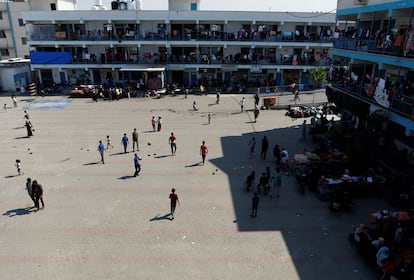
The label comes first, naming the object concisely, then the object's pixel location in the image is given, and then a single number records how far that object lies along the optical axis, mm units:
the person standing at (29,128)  23500
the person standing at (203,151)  18516
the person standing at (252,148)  19497
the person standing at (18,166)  17245
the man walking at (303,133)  22781
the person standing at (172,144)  19953
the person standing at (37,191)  13758
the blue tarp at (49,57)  39594
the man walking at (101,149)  18672
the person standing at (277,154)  18655
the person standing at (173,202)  13248
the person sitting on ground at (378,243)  10734
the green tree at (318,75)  37344
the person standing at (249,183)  15430
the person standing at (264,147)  19027
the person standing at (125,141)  20031
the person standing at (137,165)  17167
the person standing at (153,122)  24750
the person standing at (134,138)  20502
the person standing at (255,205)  13253
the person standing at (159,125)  24906
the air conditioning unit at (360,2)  21531
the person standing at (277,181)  14962
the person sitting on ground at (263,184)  15188
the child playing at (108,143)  21491
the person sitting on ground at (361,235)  11230
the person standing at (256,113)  27250
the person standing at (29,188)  13873
